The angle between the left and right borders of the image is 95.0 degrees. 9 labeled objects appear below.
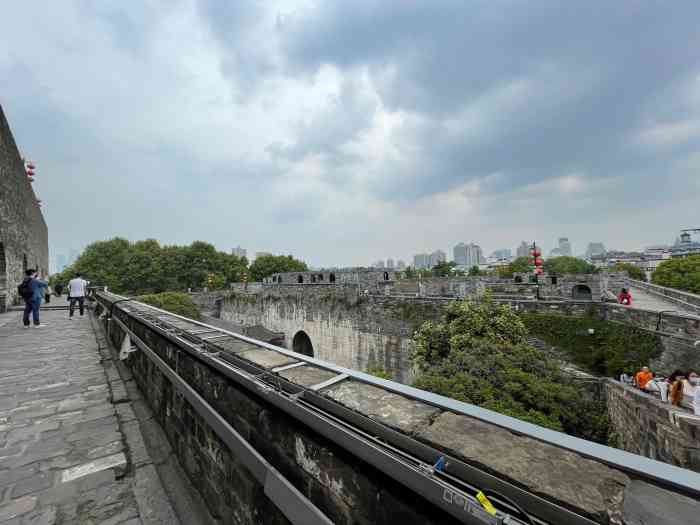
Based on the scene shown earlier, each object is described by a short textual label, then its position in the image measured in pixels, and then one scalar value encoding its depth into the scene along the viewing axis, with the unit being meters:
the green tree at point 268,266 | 51.56
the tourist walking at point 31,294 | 7.68
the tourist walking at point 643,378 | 6.28
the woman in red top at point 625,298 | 10.35
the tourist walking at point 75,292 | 10.24
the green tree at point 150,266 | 40.69
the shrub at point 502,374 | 5.47
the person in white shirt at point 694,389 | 4.74
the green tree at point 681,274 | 30.62
